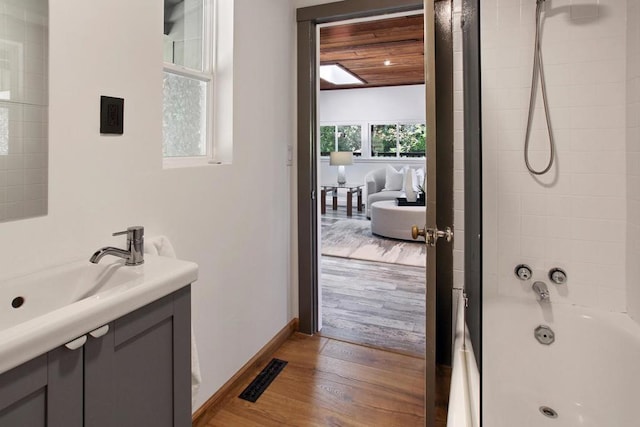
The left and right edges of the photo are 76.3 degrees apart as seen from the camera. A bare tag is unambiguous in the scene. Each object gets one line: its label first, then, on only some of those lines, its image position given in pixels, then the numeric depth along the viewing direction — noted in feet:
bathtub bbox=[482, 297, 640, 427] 5.44
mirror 3.60
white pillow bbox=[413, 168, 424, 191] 21.17
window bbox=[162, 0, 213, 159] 5.81
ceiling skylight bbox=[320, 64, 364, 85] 21.25
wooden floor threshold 8.17
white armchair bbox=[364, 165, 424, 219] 23.41
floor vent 6.75
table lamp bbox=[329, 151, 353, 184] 26.17
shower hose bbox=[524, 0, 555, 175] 6.66
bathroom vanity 2.60
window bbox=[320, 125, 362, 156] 29.53
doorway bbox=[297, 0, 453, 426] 7.68
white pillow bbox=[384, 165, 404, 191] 25.12
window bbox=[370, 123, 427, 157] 27.61
